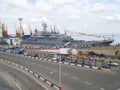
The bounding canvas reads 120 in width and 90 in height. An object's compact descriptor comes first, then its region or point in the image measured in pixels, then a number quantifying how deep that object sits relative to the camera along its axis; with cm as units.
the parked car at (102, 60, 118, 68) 2349
